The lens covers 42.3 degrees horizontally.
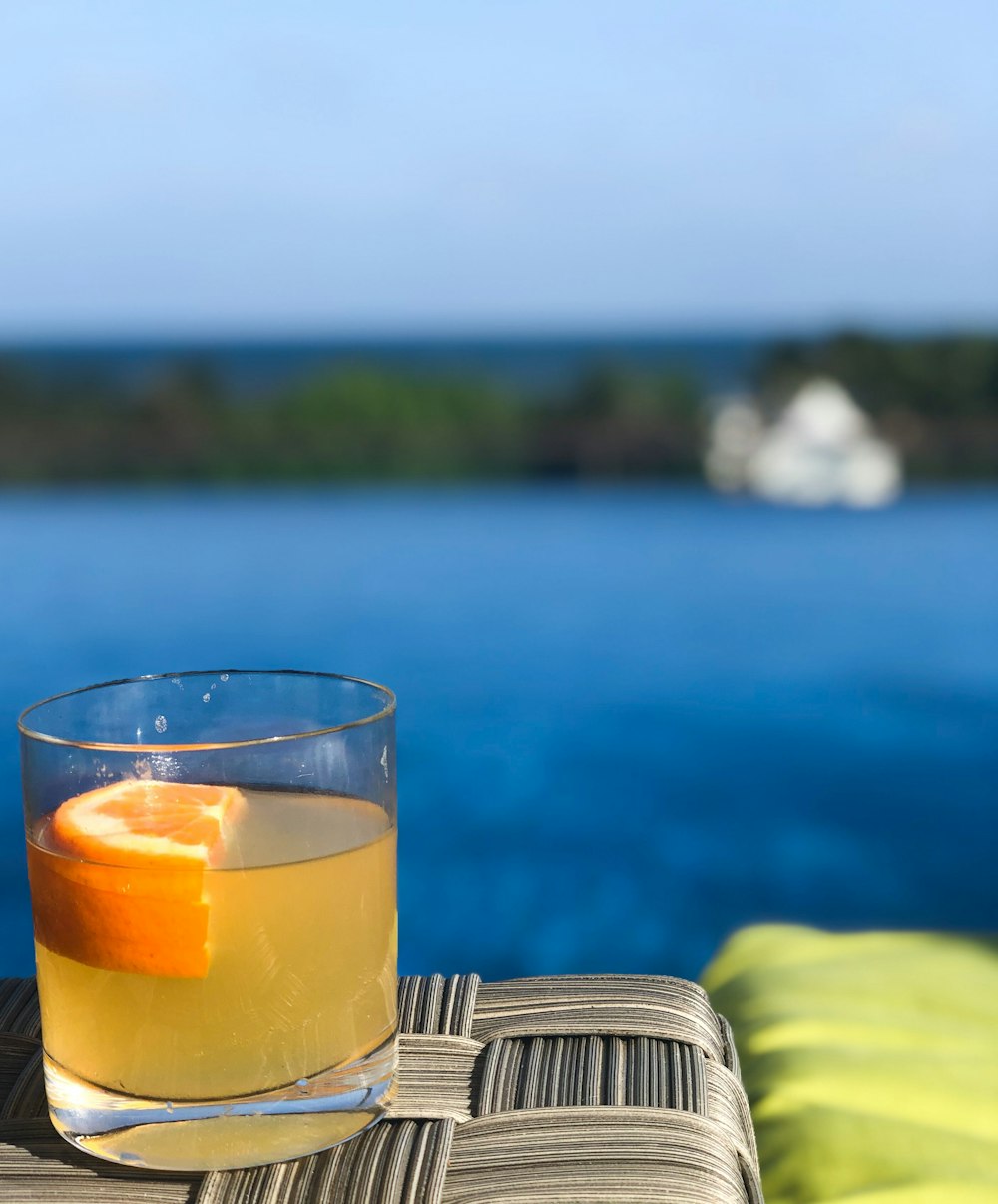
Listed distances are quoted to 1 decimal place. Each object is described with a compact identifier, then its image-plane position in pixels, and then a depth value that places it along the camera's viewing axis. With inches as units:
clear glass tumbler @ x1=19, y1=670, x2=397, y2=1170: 14.6
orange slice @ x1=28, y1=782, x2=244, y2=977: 14.5
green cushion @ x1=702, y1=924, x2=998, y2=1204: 30.8
